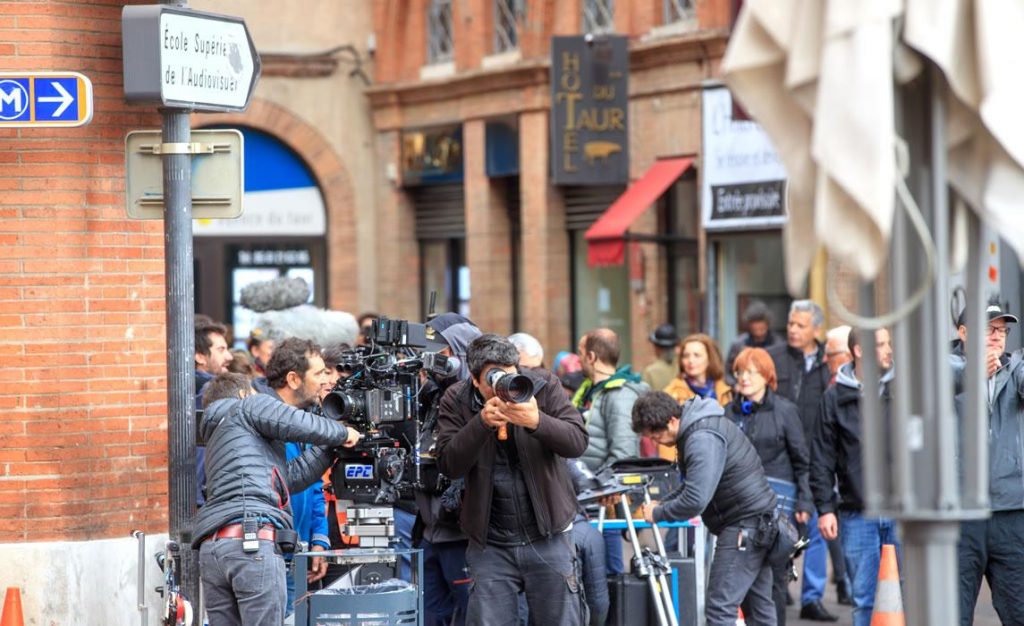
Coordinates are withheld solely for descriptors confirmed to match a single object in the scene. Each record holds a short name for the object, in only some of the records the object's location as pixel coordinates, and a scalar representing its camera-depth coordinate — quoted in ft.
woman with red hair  58.90
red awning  115.38
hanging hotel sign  118.06
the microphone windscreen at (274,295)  75.12
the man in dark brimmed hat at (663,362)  82.27
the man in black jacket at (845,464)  54.56
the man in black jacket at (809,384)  65.24
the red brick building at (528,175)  118.06
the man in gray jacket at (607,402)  60.59
